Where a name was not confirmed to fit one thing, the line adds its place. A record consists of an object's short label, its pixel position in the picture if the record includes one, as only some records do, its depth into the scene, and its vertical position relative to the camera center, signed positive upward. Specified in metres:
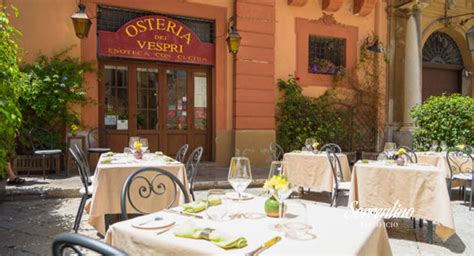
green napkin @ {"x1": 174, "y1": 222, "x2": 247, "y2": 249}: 1.32 -0.43
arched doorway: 11.88 +1.84
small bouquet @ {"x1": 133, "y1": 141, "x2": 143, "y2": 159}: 4.46 -0.35
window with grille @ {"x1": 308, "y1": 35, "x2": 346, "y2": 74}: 10.13 +1.90
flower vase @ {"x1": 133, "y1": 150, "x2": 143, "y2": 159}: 4.45 -0.39
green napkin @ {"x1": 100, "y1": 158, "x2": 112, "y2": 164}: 3.98 -0.43
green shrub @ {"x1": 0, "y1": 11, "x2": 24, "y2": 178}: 3.26 +0.34
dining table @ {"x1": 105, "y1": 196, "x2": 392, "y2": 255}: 1.33 -0.45
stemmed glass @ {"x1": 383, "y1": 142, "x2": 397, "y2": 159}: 4.63 -0.35
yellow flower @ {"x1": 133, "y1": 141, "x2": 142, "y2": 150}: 4.52 -0.30
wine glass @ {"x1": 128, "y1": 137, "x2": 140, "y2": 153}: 4.88 -0.28
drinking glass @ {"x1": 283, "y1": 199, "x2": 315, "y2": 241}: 1.45 -0.41
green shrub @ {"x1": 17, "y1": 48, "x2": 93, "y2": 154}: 7.00 +0.50
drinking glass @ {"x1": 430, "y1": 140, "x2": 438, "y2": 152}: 6.52 -0.42
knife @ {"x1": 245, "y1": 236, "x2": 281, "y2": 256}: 1.26 -0.44
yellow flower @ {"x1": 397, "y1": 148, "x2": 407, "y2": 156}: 4.37 -0.35
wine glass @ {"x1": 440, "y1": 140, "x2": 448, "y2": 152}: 6.46 -0.41
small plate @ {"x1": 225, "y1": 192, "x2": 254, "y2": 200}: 2.02 -0.41
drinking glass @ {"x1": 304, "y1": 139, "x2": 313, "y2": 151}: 6.26 -0.37
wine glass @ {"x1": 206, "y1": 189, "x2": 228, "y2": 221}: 1.67 -0.38
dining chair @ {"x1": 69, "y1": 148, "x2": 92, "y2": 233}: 3.88 -0.80
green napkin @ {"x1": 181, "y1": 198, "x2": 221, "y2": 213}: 1.74 -0.41
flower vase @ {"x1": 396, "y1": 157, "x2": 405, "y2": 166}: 4.20 -0.44
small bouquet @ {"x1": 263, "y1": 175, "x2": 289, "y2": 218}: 1.67 -0.32
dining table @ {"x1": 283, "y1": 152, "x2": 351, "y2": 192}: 5.61 -0.75
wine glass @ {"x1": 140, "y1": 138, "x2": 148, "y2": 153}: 4.79 -0.29
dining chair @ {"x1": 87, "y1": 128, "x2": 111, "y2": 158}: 7.21 -0.40
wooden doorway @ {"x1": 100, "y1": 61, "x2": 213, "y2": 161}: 8.16 +0.40
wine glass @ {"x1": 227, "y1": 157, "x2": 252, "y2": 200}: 1.96 -0.28
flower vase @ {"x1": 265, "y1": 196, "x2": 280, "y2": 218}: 1.73 -0.40
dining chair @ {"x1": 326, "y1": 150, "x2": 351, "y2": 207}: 4.91 -0.80
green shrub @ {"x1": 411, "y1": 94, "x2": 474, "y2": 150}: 7.64 +0.03
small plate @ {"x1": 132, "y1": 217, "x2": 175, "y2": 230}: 1.53 -0.43
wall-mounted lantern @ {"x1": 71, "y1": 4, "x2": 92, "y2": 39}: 6.86 +1.86
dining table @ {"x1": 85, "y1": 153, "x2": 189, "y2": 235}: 3.66 -0.66
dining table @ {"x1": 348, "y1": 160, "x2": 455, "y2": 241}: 3.73 -0.73
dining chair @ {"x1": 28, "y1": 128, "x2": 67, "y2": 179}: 7.07 -0.36
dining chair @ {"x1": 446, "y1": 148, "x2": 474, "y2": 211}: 5.80 -0.62
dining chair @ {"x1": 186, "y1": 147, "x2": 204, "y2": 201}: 4.29 -0.51
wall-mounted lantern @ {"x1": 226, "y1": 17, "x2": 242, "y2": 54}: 8.29 +1.82
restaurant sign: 7.86 +1.75
